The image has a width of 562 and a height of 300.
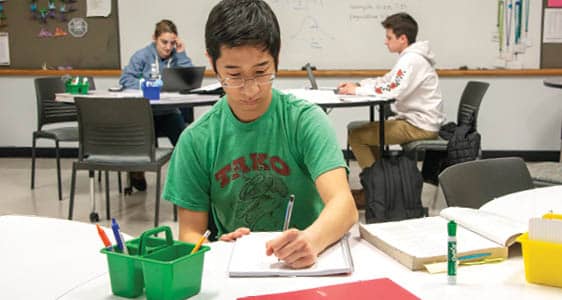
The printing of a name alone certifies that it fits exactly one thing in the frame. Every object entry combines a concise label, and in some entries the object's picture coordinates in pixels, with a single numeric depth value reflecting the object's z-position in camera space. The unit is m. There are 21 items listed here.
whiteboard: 5.79
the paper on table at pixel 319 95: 3.94
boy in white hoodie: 4.34
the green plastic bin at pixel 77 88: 4.59
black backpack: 3.36
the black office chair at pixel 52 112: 4.81
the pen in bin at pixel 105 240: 1.14
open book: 1.26
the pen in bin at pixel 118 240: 1.13
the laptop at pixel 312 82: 4.48
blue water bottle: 4.15
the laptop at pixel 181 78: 4.58
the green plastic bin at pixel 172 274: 1.05
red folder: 1.09
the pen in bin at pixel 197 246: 1.11
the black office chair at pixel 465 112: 4.29
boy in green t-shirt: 1.50
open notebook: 1.20
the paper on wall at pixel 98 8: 6.16
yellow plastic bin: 1.14
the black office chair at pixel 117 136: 3.69
